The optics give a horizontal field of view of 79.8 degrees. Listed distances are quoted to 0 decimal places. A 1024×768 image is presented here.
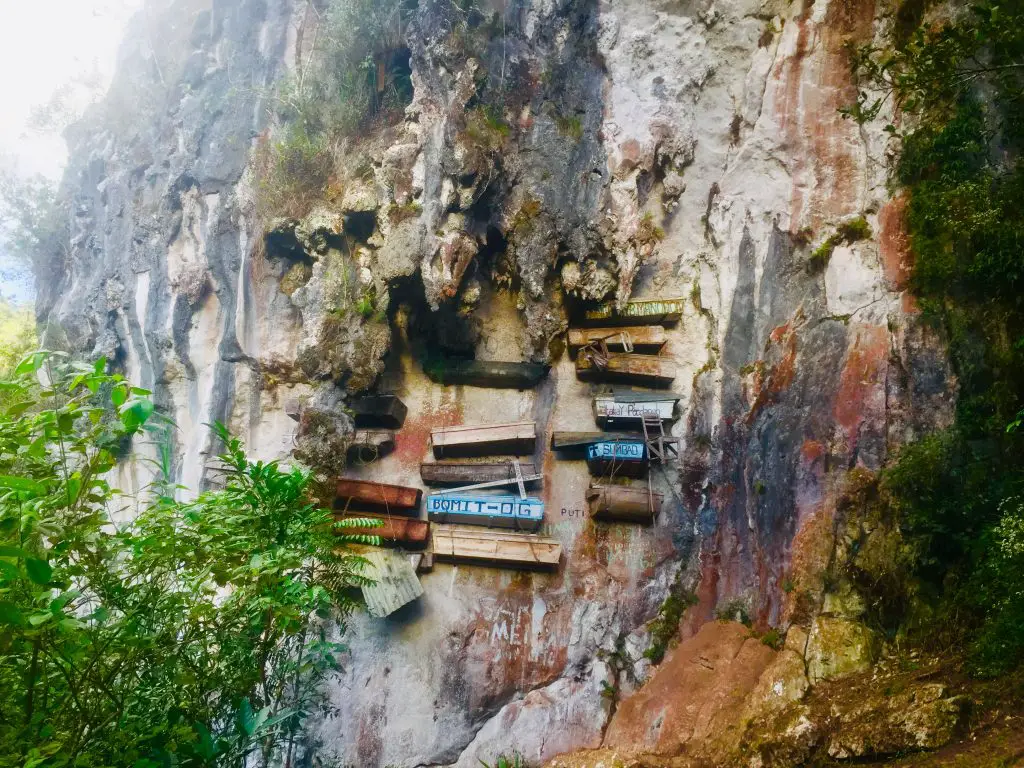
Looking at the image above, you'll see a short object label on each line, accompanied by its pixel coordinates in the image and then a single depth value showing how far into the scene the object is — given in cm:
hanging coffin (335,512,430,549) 895
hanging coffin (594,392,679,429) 919
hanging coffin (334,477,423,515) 909
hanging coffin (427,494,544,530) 898
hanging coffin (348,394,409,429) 948
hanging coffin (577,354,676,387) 945
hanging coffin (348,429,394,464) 949
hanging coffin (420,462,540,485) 927
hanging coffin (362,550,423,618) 854
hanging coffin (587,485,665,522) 889
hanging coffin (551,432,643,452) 912
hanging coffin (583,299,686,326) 959
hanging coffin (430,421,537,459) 940
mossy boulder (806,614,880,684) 629
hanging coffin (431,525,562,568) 888
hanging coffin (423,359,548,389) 977
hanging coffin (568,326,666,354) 959
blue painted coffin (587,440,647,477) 895
